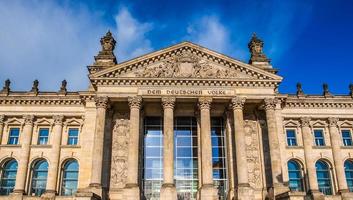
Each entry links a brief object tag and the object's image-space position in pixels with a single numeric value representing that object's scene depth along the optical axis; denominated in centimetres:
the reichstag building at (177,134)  3484
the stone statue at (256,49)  4000
